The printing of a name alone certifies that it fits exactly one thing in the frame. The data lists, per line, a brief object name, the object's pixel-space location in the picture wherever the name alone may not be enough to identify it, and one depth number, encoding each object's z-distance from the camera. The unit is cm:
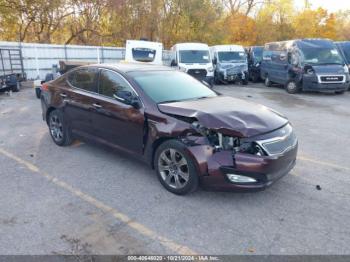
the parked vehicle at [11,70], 1222
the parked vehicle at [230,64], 1673
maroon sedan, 343
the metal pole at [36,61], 1659
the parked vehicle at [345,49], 1439
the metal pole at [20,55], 1540
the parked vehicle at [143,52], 1542
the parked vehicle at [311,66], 1231
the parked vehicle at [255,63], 1867
